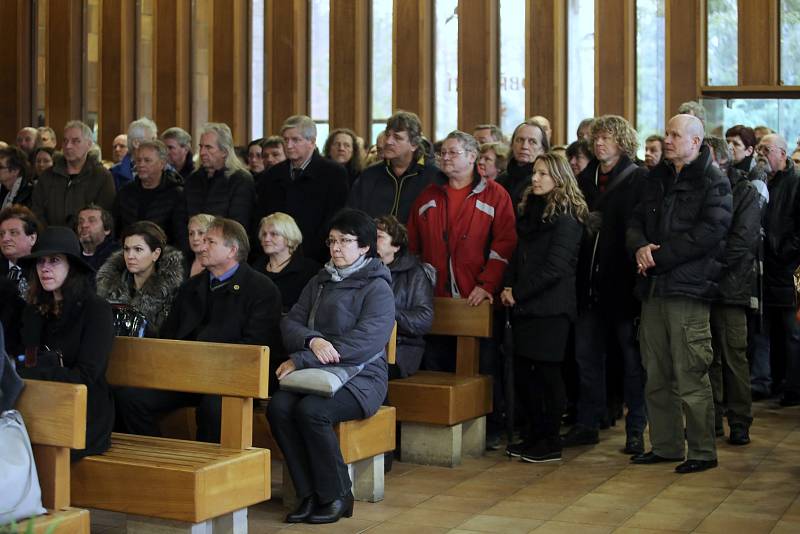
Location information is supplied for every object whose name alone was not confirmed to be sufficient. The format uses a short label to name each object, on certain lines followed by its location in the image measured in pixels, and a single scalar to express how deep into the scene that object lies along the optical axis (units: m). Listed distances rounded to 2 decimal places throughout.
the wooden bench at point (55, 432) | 8.21
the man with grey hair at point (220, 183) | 15.42
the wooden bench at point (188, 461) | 9.17
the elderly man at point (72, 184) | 16.88
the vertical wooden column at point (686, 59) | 21.39
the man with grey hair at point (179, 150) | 17.31
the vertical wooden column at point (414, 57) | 23.72
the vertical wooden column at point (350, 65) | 24.39
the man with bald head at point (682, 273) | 12.12
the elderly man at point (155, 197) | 15.67
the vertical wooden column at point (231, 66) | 25.68
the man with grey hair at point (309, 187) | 14.96
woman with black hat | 9.44
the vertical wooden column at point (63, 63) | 28.41
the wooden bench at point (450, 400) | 12.61
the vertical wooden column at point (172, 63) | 26.59
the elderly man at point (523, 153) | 14.54
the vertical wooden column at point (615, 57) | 21.92
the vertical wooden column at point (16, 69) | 29.03
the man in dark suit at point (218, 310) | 11.13
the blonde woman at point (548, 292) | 12.85
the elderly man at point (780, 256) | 16.07
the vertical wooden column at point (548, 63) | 22.45
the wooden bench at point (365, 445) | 10.98
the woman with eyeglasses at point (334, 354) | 10.48
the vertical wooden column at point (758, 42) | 21.12
